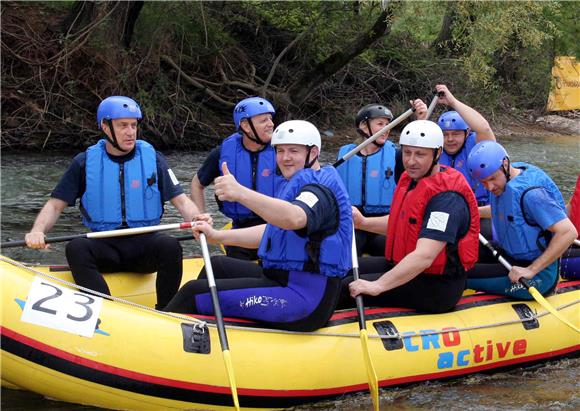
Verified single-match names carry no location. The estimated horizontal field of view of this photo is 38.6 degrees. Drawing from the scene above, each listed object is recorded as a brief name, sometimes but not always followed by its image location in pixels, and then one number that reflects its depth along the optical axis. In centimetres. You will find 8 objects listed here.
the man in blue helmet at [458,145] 652
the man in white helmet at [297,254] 390
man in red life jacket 449
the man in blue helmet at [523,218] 485
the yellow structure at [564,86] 2084
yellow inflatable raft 392
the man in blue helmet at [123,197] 502
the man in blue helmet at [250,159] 583
